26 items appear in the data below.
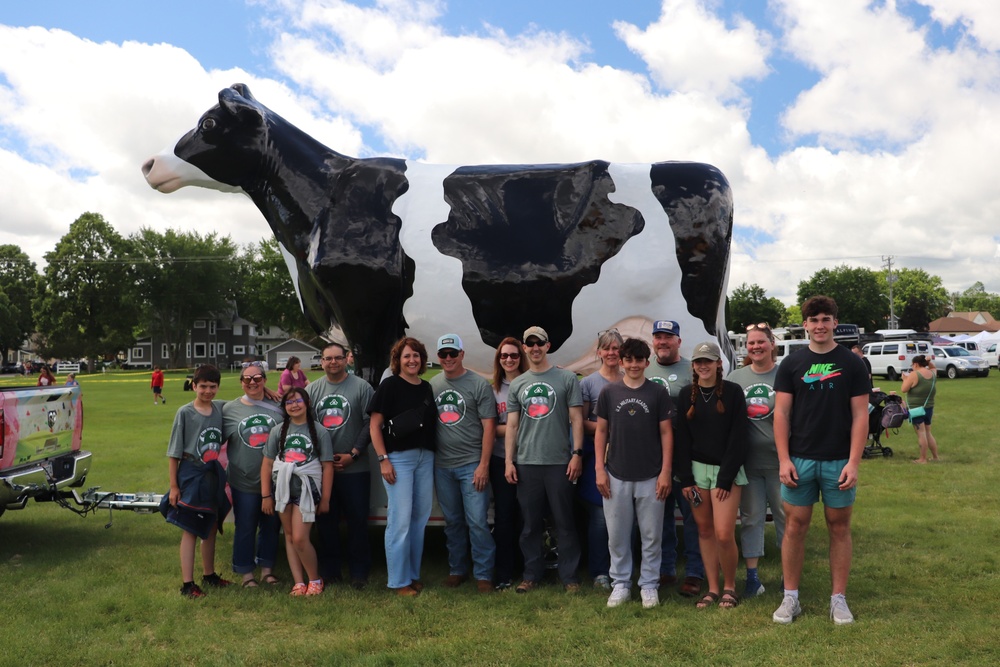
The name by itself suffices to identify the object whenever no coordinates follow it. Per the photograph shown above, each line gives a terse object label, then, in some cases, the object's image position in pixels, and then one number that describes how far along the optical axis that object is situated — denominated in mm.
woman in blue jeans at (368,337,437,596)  4562
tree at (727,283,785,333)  69125
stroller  10438
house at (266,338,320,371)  71312
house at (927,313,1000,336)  91312
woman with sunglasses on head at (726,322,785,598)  4297
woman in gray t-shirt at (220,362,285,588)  4742
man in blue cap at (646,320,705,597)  4500
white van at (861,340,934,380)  27922
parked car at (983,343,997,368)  38062
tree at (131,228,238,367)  57969
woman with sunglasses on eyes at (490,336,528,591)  4695
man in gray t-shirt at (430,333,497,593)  4621
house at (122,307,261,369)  72188
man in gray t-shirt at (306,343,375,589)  4762
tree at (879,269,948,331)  69000
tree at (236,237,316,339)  51906
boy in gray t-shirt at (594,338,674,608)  4246
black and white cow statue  5211
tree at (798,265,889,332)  68875
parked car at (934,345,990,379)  28891
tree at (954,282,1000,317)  126875
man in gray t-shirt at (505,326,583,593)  4465
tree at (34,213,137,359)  54844
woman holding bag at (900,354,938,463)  10031
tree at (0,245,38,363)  66250
